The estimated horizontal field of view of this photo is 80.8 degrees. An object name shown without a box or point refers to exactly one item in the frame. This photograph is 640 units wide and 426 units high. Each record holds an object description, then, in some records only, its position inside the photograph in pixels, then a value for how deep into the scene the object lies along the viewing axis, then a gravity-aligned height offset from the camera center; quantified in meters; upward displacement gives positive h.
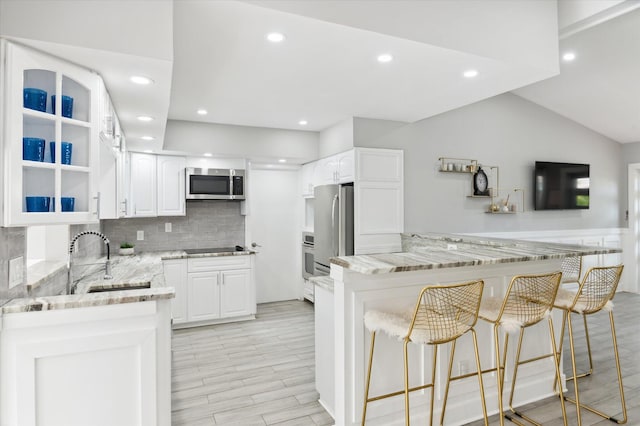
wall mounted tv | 5.55 +0.44
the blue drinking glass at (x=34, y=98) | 1.65 +0.52
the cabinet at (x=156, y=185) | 4.52 +0.37
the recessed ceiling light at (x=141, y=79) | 2.12 +0.79
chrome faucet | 2.58 -0.40
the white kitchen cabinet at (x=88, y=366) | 1.60 -0.68
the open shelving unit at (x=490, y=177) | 4.88 +0.52
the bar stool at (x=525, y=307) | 2.20 -0.56
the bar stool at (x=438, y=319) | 1.92 -0.56
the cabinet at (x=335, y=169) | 4.33 +0.57
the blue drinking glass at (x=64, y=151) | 1.76 +0.31
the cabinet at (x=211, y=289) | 4.39 -0.89
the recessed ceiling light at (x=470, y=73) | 2.88 +1.10
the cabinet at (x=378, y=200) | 4.28 +0.17
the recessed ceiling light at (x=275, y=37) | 2.35 +1.13
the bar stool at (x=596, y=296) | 2.43 -0.53
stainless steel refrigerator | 4.31 -0.10
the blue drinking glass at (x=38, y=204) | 1.68 +0.05
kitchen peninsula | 2.20 -0.75
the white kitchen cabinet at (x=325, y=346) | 2.50 -0.91
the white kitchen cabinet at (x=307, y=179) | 5.36 +0.54
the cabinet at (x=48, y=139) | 1.59 +0.36
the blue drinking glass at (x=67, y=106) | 1.81 +0.53
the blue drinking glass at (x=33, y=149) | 1.65 +0.30
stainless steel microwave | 4.75 +0.41
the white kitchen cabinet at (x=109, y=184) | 2.76 +0.25
